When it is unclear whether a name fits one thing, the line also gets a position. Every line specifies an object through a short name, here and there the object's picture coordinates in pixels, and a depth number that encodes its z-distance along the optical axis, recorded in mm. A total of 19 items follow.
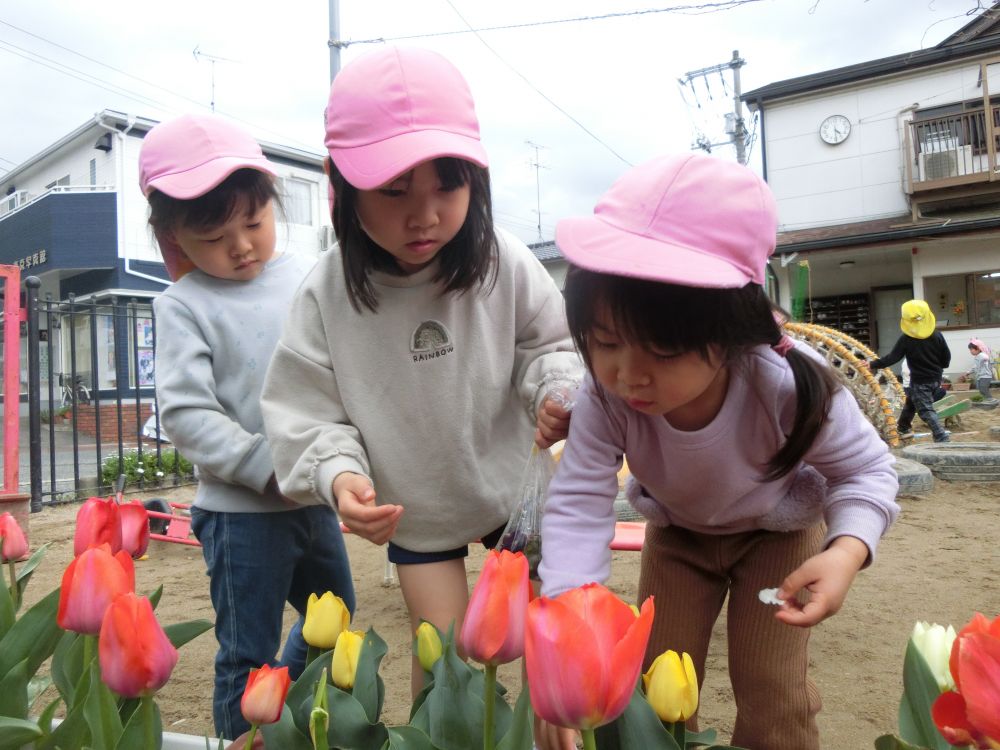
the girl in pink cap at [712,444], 1102
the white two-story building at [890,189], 14609
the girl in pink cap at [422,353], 1456
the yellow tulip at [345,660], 1046
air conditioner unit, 14867
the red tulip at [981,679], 616
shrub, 7348
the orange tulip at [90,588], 946
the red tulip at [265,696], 884
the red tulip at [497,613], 842
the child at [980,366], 12180
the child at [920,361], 8414
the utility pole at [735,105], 19141
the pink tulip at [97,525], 1181
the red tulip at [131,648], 829
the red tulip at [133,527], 1271
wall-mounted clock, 16453
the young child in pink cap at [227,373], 1774
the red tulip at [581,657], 684
